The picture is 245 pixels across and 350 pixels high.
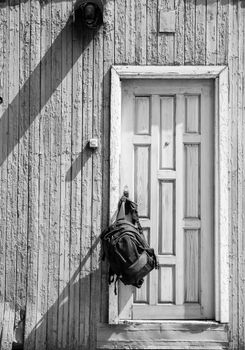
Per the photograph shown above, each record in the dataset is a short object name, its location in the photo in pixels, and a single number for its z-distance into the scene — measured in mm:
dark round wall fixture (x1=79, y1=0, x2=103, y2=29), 6324
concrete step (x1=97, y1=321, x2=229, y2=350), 6336
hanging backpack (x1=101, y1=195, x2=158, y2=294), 6000
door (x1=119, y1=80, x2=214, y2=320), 6453
